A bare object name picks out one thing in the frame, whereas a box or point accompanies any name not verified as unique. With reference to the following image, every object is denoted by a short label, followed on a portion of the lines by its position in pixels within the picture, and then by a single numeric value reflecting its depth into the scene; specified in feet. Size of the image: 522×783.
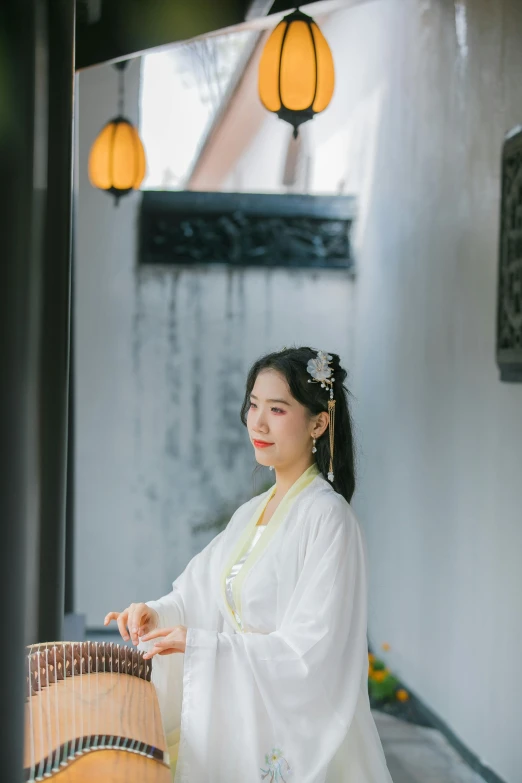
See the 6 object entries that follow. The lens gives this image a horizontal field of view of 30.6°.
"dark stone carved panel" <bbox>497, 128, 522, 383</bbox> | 10.43
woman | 6.78
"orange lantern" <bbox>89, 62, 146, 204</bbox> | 16.55
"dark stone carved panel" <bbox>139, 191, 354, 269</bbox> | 17.70
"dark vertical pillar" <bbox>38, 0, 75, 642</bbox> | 9.89
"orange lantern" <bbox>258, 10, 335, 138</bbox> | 12.33
